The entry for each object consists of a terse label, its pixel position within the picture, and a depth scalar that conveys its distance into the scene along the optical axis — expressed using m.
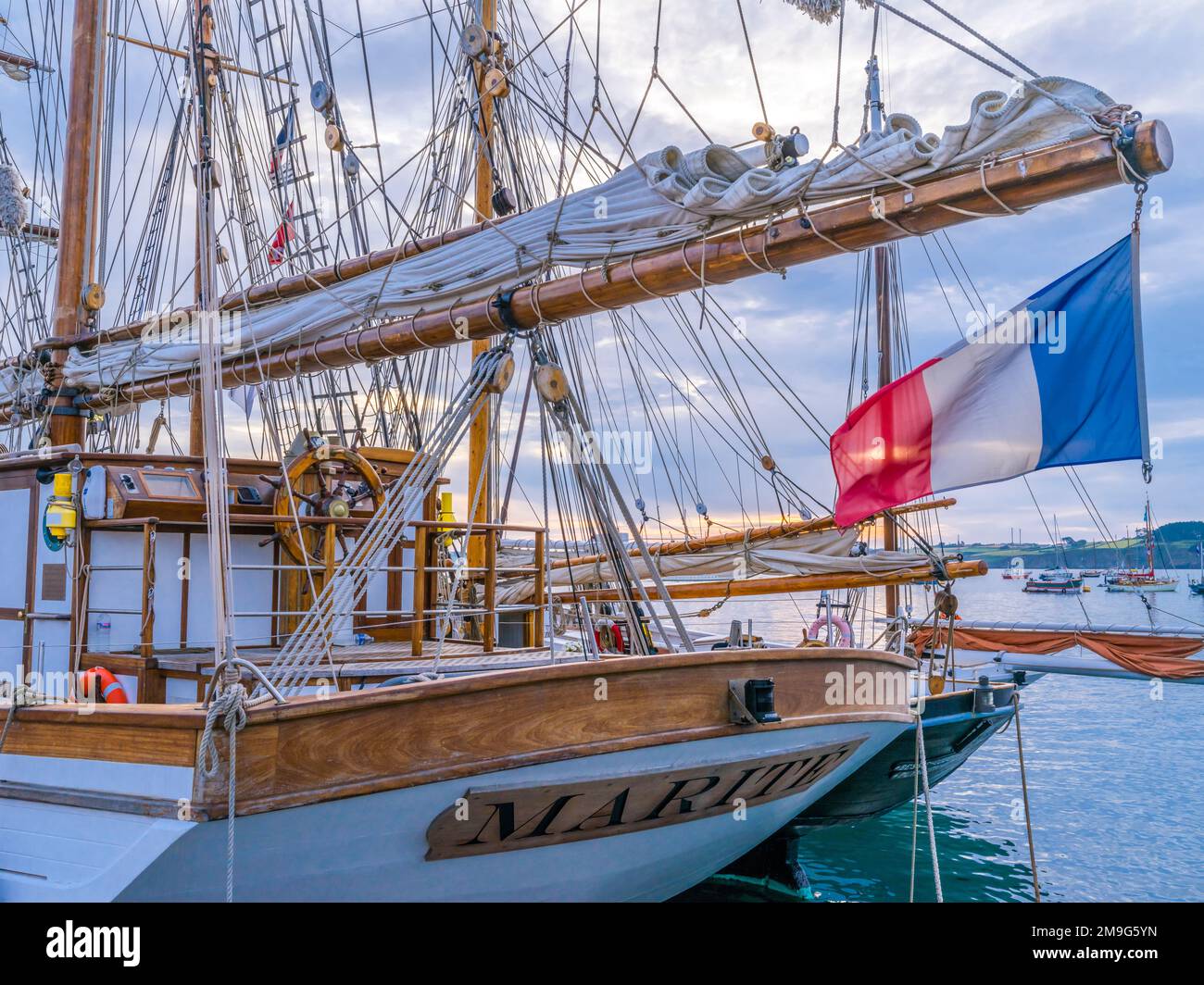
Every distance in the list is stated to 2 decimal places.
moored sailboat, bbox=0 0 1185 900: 4.59
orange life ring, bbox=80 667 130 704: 5.77
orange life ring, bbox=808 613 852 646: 12.15
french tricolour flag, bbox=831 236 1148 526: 5.14
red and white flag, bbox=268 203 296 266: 13.55
